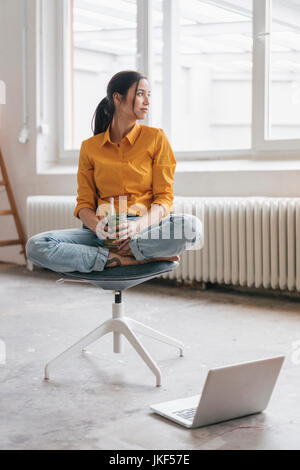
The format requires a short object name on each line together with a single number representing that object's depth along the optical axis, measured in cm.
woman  197
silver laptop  154
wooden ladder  482
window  365
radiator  327
